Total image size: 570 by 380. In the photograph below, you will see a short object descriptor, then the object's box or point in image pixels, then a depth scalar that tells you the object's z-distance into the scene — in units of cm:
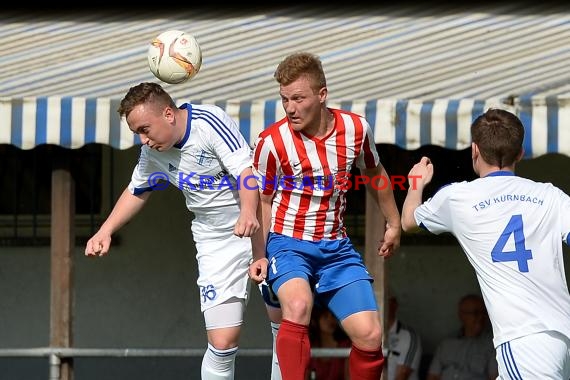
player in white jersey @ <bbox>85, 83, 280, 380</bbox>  1477
